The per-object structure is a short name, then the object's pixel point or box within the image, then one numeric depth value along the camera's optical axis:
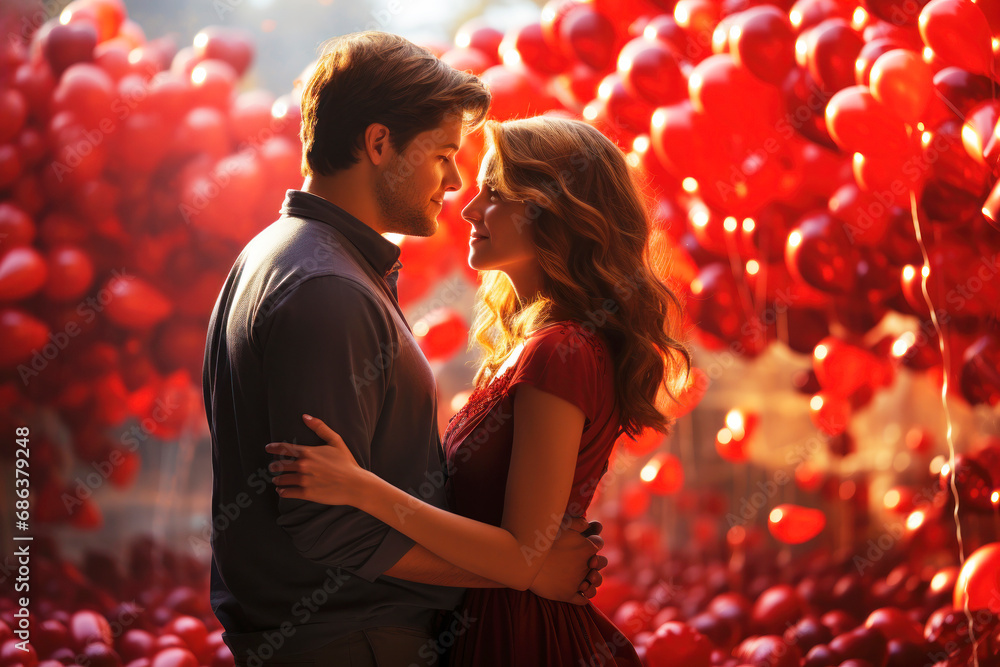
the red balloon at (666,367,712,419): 2.05
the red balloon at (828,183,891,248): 1.82
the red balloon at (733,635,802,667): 1.86
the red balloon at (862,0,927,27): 1.62
